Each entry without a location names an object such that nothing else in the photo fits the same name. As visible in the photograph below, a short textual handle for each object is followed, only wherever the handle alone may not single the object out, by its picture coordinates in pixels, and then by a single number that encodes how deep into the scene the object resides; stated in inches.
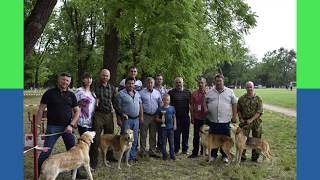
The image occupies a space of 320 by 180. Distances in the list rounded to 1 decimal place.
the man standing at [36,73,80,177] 199.8
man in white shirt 264.1
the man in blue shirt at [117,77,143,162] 250.8
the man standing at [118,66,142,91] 255.9
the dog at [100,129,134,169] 242.6
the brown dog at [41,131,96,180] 183.2
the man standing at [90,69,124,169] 236.3
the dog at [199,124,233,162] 261.3
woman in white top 223.4
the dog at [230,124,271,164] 256.9
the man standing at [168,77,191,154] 280.7
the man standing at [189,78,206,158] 277.4
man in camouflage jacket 261.8
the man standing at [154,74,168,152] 280.5
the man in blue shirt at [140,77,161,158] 268.1
